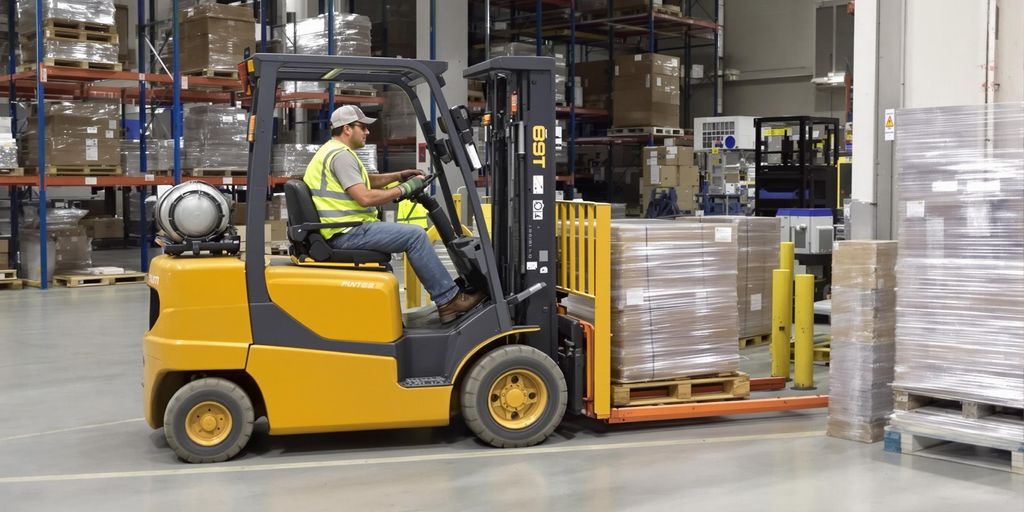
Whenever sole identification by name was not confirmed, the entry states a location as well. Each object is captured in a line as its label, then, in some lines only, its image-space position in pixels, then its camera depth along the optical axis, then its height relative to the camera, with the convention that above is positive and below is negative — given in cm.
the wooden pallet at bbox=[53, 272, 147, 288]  1332 -108
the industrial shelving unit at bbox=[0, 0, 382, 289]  1294 +141
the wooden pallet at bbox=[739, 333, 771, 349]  824 -113
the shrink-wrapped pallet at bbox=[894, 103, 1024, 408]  485 -27
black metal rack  1081 +15
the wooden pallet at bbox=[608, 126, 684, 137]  2053 +118
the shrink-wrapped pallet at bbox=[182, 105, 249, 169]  1422 +72
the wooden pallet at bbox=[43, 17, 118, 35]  1288 +201
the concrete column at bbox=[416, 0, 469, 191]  1764 +252
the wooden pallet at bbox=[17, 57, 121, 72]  1293 +154
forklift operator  520 -7
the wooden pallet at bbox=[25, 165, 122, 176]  1304 +28
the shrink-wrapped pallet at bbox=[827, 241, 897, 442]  546 -73
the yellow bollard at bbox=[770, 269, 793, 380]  678 -80
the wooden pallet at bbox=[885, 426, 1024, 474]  504 -124
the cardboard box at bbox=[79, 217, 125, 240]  2077 -67
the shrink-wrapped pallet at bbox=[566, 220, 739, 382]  556 -56
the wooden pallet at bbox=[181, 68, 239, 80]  1406 +157
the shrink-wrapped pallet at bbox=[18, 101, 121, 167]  1298 +70
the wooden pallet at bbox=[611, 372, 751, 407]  558 -103
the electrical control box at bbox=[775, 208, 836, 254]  905 -31
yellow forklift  501 -59
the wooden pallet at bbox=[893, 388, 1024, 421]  498 -100
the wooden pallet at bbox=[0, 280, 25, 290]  1326 -111
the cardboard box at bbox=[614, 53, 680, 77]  2014 +239
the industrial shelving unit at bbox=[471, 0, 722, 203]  2059 +334
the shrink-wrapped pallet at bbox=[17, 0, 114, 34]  1288 +217
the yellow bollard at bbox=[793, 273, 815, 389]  655 -87
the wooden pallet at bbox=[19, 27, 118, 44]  1285 +190
